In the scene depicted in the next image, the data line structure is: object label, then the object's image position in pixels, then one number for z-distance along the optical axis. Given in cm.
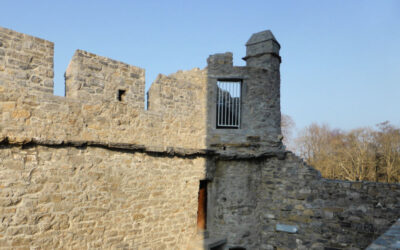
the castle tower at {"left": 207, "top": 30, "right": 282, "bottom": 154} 812
